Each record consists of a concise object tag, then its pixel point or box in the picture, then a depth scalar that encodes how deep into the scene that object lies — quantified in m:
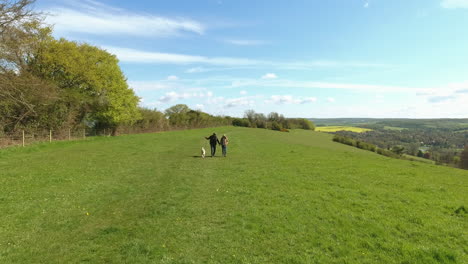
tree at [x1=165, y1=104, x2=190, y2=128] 68.53
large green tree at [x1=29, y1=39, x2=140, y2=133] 33.53
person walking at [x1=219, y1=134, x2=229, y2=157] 23.50
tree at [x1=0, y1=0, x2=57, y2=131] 19.73
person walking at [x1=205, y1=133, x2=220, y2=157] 23.29
